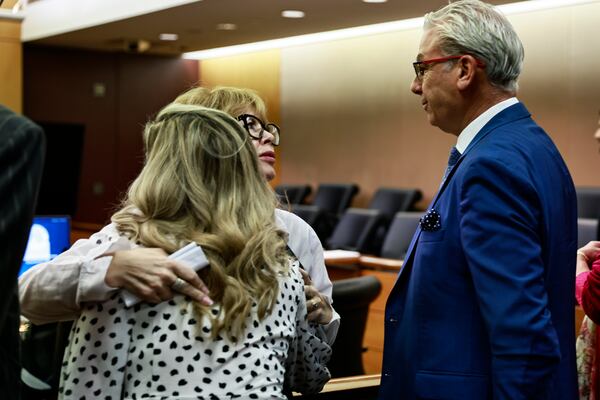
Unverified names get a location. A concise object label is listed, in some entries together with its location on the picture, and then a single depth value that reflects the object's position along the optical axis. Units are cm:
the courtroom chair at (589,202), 835
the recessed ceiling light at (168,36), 1256
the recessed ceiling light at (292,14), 1040
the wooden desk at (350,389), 252
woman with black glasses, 151
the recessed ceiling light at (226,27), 1154
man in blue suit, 171
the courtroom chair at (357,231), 930
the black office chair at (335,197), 1163
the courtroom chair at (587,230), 681
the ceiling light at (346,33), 995
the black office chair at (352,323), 414
